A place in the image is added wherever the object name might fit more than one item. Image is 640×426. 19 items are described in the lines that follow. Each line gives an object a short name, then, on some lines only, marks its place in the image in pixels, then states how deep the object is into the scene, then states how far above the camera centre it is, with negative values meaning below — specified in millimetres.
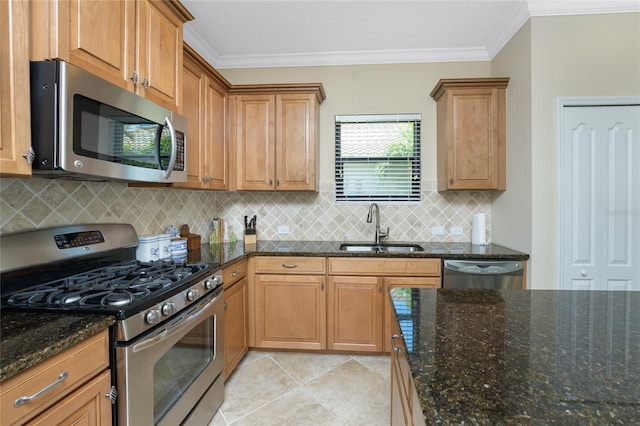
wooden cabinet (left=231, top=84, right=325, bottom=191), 2838 +683
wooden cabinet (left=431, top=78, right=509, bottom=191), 2699 +691
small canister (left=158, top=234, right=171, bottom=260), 2117 -254
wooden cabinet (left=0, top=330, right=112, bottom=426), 814 -547
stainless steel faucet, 2959 -121
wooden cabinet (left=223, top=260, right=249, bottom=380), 2191 -825
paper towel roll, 2869 -182
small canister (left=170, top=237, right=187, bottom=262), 2188 -284
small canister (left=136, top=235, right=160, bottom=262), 2004 -263
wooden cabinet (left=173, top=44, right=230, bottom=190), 2213 +709
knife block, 2870 -286
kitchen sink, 2922 -366
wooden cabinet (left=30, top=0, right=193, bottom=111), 1131 +768
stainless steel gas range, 1172 -394
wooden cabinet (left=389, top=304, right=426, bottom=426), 853 -608
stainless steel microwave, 1101 +349
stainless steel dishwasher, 2379 -503
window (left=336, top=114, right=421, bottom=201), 3146 +546
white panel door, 2234 +92
